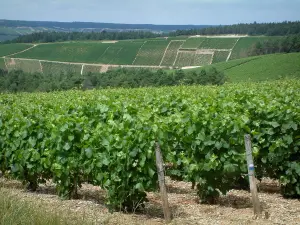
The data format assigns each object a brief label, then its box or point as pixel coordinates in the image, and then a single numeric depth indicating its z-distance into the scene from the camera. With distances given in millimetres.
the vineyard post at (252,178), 6984
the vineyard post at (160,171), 6637
